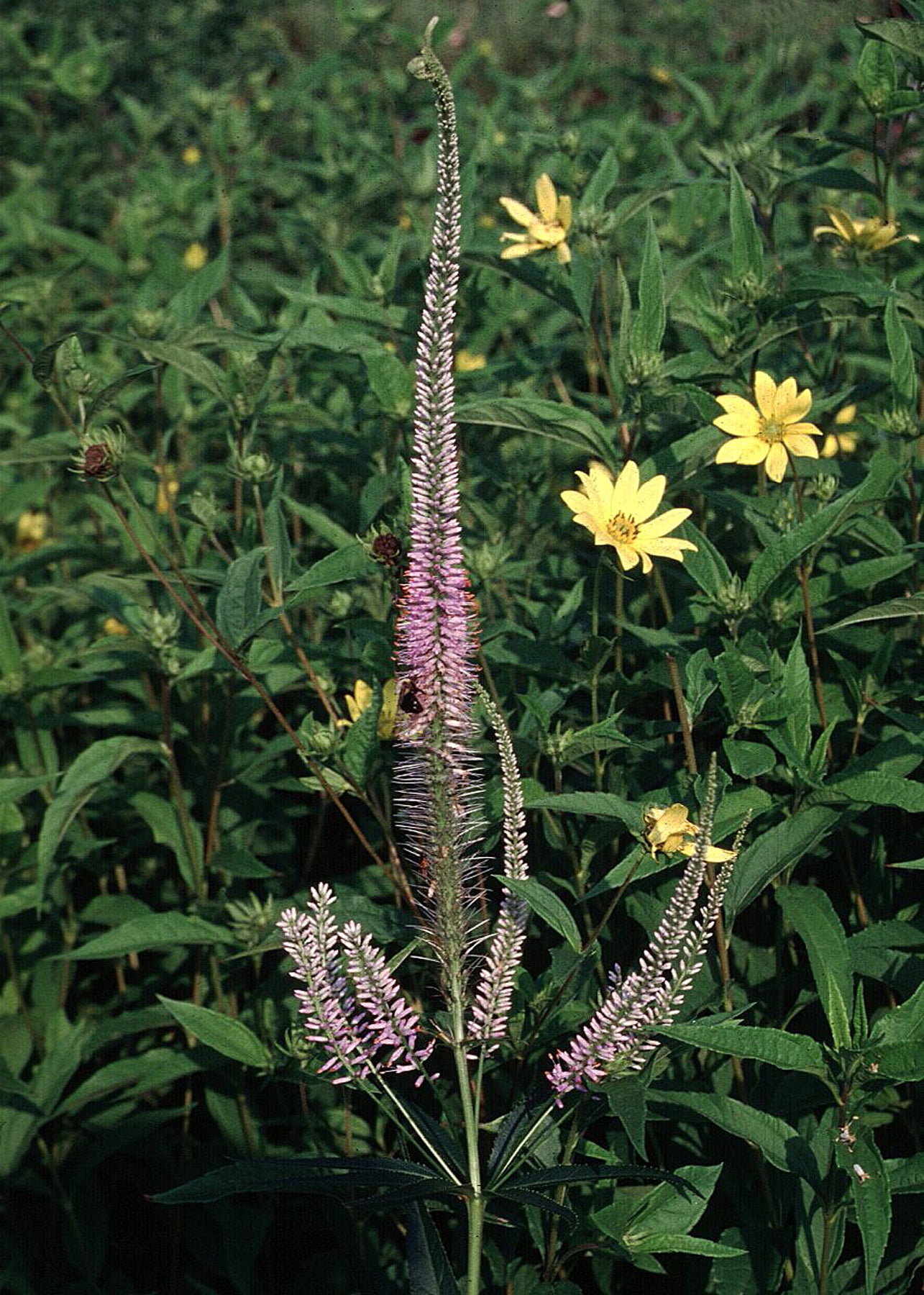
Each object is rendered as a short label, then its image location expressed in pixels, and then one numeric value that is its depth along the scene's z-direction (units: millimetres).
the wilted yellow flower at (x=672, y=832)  1571
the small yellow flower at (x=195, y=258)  3971
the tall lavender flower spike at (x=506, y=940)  1535
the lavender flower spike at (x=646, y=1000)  1438
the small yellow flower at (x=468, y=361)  3154
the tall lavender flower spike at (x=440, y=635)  1265
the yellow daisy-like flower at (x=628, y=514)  1790
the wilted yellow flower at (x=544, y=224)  2400
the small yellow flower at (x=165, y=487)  2461
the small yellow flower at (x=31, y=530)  3377
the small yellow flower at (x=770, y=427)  2008
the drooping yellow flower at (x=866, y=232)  2461
